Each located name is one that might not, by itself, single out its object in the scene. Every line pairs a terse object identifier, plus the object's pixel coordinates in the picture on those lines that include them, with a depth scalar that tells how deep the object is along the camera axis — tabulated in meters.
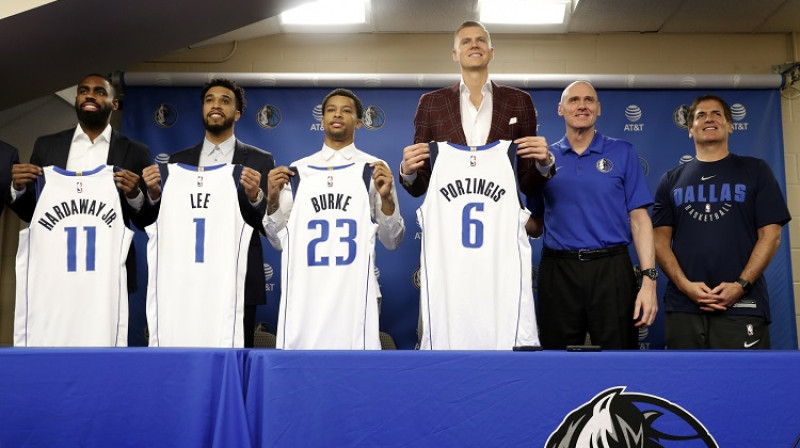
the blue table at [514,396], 1.81
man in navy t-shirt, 3.11
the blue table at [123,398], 1.87
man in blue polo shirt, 2.90
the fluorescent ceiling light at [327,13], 4.65
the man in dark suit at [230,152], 3.06
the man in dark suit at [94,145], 3.20
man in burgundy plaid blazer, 2.96
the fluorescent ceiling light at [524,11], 4.56
